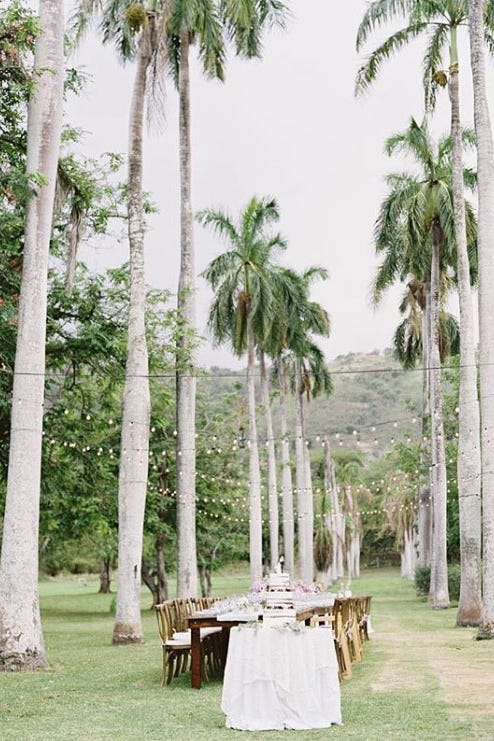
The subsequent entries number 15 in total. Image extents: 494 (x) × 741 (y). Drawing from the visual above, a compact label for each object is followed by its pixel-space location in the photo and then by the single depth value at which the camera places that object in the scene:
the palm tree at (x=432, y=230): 28.36
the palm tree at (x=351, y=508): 72.54
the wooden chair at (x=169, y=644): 11.72
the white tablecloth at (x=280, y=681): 8.60
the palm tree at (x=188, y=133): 22.45
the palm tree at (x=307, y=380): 39.97
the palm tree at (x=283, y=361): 34.66
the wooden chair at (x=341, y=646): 12.17
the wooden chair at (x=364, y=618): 17.46
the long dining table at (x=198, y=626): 11.27
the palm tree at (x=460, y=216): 21.94
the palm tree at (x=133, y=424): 18.64
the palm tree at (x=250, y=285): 33.69
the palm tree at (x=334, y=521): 63.31
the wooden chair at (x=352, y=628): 13.73
